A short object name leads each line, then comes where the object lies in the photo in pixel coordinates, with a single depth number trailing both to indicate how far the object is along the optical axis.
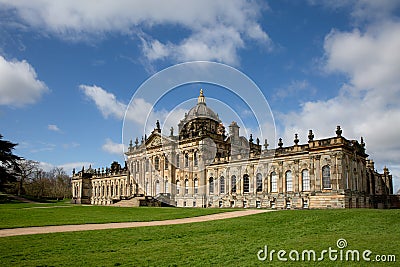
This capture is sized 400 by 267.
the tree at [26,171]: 88.19
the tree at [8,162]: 58.47
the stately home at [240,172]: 37.53
